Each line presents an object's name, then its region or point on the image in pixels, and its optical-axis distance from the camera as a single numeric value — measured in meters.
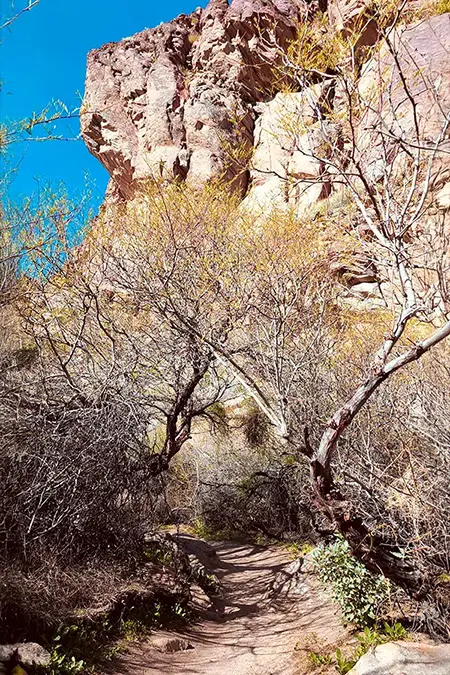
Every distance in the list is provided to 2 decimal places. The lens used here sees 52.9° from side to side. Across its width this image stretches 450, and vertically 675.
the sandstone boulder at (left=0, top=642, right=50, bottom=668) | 3.74
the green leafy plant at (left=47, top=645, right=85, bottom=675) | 3.96
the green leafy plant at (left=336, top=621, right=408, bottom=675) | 4.15
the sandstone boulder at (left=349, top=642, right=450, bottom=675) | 3.35
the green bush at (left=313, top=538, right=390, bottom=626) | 4.84
